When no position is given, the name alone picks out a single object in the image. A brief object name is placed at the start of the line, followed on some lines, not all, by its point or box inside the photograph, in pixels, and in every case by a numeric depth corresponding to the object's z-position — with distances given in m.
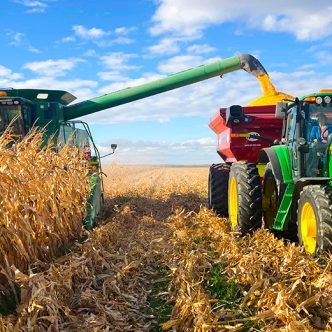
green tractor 4.52
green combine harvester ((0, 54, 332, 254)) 5.00
